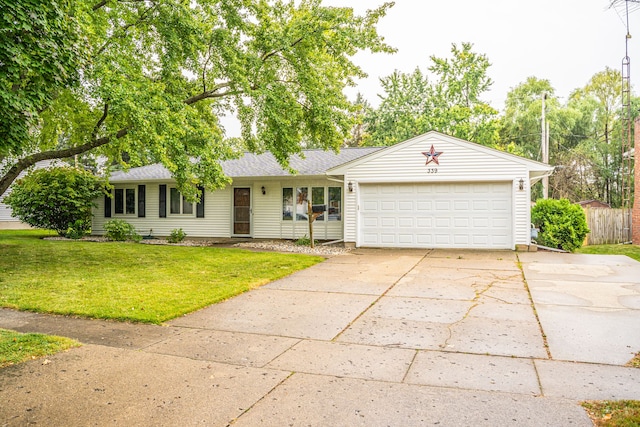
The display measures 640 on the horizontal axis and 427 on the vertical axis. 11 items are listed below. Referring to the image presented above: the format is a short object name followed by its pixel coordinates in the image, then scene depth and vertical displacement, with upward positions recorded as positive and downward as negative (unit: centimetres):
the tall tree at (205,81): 916 +330
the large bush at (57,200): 1653 +50
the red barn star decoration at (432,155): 1330 +170
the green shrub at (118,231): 1642 -67
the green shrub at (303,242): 1483 -98
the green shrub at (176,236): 1632 -86
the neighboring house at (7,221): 2334 -40
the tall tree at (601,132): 2942 +552
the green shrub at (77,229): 1706 -62
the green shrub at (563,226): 1338 -43
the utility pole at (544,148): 2134 +319
